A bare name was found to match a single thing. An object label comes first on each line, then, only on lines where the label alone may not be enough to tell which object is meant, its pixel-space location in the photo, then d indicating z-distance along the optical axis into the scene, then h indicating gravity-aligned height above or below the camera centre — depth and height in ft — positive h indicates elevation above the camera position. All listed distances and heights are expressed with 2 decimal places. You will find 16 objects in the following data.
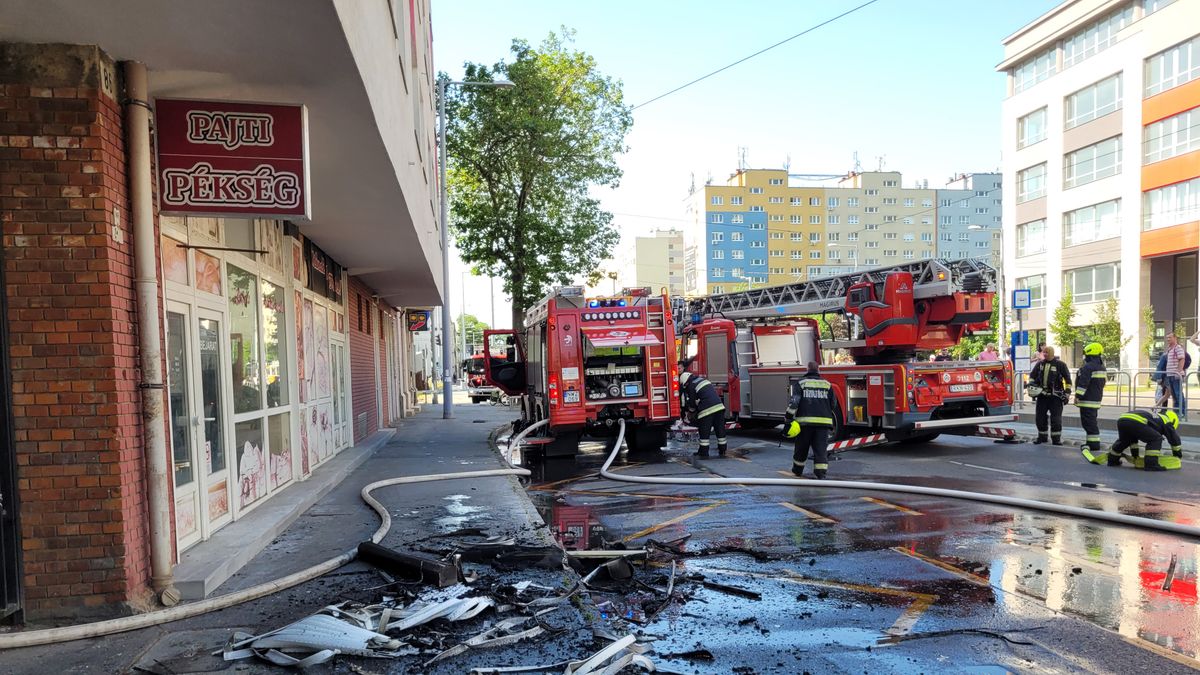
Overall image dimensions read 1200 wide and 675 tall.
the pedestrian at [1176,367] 46.32 -4.70
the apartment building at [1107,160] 95.35 +19.83
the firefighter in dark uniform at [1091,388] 34.45 -4.48
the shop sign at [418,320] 95.28 -0.55
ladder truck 38.34 -3.43
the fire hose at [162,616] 12.60 -5.43
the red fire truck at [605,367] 39.42 -3.16
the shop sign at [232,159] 15.40 +3.44
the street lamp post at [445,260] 63.67 +5.17
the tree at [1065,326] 100.17 -4.11
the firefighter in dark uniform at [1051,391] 40.11 -5.19
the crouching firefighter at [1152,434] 30.37 -5.85
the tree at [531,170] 84.23 +16.97
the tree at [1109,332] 96.48 -4.90
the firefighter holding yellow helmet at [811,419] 29.99 -4.73
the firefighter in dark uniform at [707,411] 39.60 -5.60
